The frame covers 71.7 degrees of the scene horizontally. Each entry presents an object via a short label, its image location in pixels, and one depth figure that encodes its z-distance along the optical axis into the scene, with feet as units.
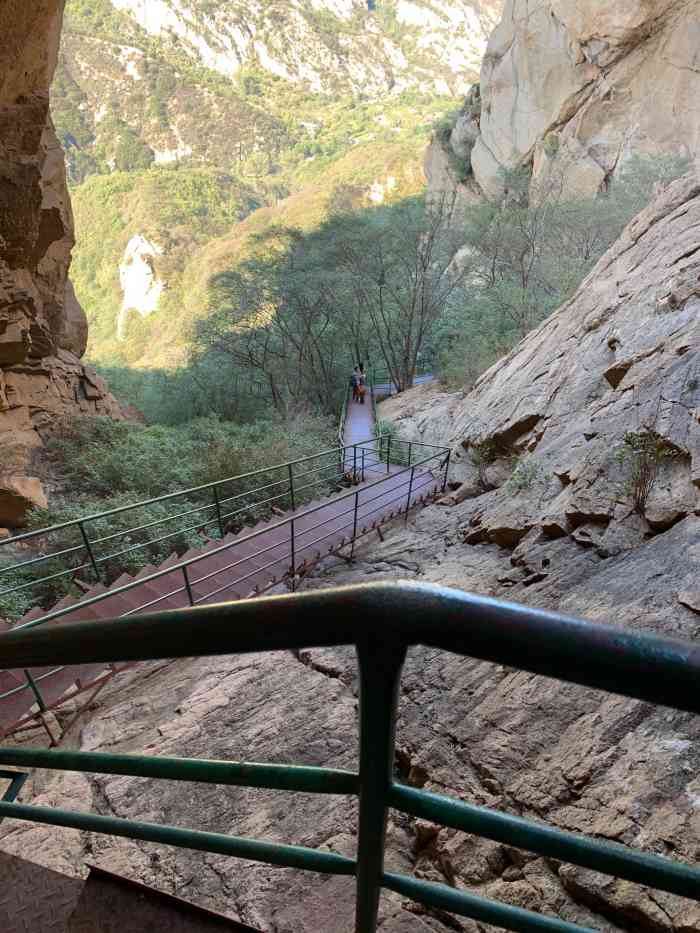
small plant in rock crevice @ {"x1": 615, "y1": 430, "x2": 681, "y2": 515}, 14.12
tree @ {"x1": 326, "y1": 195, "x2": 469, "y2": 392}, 62.13
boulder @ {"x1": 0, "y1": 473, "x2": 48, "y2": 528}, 31.55
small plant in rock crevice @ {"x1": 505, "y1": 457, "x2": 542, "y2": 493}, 19.70
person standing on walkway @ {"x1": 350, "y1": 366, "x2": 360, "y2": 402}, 62.54
